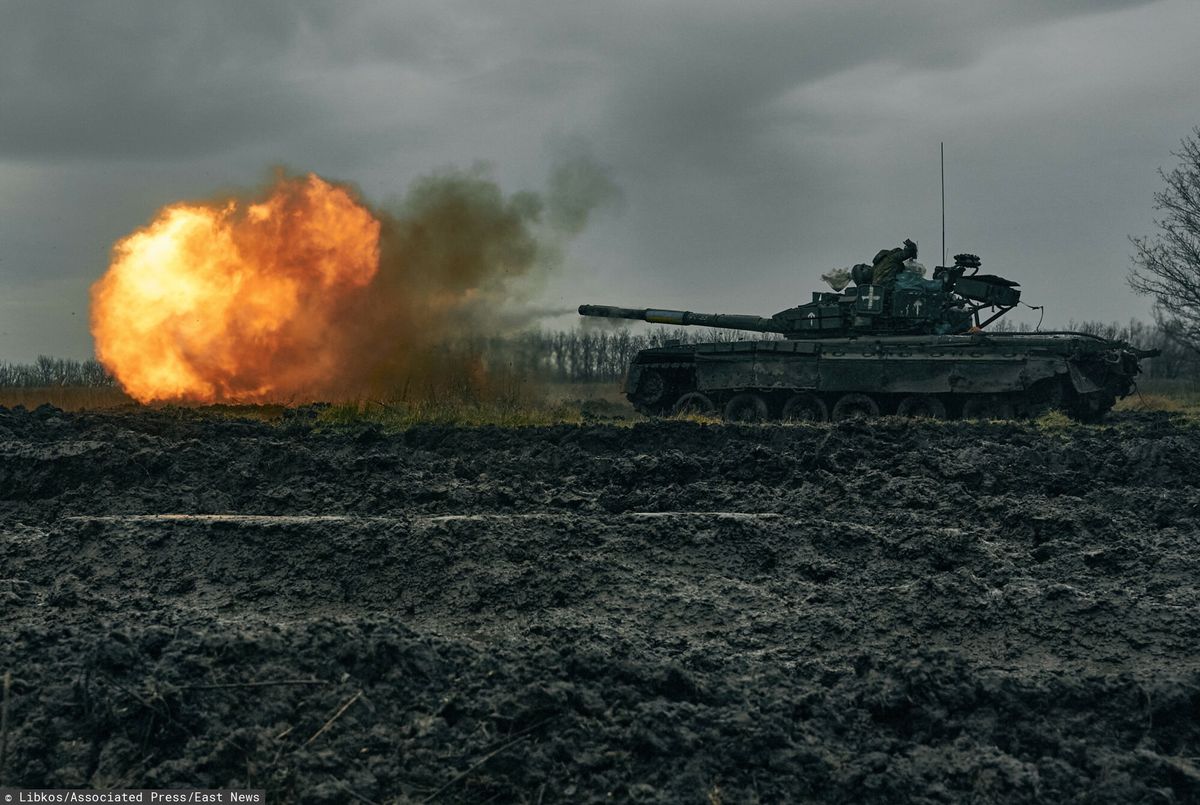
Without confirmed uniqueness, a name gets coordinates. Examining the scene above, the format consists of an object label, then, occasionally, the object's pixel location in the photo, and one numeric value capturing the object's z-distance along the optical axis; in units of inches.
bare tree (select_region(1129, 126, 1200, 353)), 1218.6
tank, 775.1
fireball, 856.3
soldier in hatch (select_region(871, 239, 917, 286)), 855.1
